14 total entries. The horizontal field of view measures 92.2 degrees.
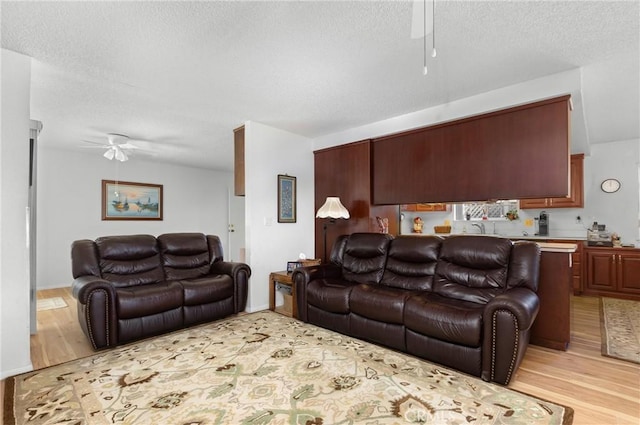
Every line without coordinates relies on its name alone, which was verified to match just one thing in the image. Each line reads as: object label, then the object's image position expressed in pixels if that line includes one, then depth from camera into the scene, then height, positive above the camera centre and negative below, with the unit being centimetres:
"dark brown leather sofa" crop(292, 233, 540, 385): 223 -75
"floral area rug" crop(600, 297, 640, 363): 276 -127
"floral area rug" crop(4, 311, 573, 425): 184 -121
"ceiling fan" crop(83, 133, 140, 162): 486 +119
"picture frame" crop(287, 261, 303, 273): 412 -68
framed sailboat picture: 621 +32
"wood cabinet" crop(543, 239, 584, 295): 491 -85
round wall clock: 512 +46
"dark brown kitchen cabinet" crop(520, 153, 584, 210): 516 +39
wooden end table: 375 -94
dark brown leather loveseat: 283 -75
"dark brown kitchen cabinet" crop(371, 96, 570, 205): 299 +63
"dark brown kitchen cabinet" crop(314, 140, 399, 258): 447 +39
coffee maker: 545 -19
